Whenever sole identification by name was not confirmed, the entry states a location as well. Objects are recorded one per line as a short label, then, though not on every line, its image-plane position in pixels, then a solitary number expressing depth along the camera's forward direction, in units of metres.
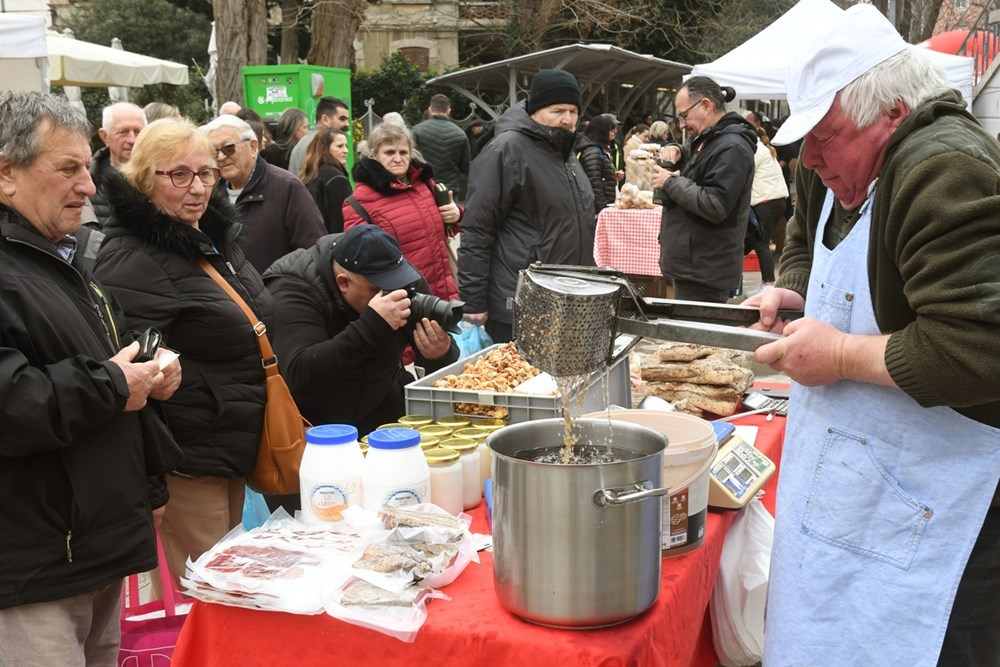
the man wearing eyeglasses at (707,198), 5.23
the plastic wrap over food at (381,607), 1.80
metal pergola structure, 17.97
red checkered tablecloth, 8.38
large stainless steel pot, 1.61
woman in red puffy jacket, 5.15
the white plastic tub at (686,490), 2.06
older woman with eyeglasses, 2.81
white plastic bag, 2.62
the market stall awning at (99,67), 12.86
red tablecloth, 1.71
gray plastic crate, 2.64
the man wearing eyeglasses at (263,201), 4.91
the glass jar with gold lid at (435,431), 2.46
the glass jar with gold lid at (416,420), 2.60
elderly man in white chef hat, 1.60
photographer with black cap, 3.12
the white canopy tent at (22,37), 7.80
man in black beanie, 4.54
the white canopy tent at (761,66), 11.51
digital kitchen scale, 2.47
